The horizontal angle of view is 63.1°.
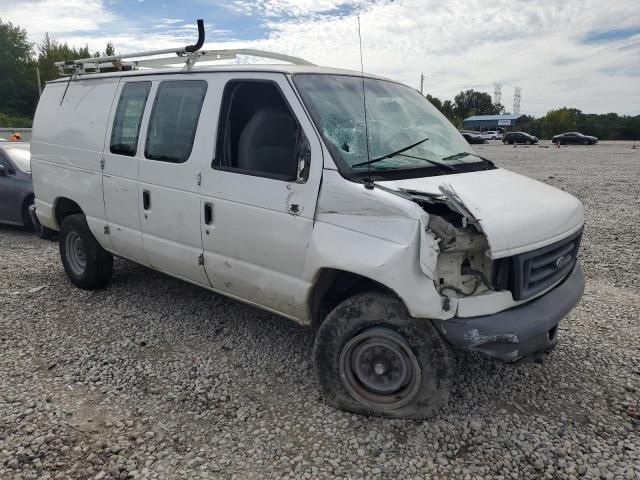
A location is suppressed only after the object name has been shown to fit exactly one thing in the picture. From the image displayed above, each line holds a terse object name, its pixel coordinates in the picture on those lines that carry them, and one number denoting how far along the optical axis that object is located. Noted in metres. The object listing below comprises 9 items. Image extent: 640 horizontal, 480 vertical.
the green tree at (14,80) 63.78
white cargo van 2.88
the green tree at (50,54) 59.88
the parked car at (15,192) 8.18
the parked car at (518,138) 51.44
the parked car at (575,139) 51.03
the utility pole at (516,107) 111.69
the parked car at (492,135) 66.55
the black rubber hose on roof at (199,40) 4.26
